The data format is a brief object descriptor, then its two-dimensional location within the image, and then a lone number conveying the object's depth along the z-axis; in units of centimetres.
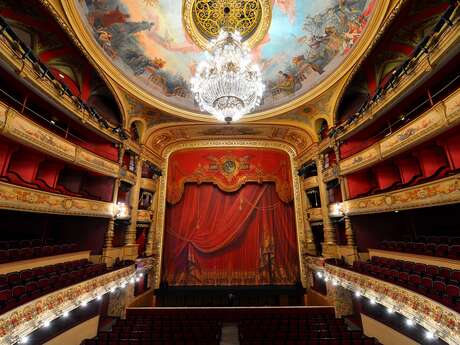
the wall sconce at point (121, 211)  823
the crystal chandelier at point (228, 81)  523
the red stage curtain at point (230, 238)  1067
